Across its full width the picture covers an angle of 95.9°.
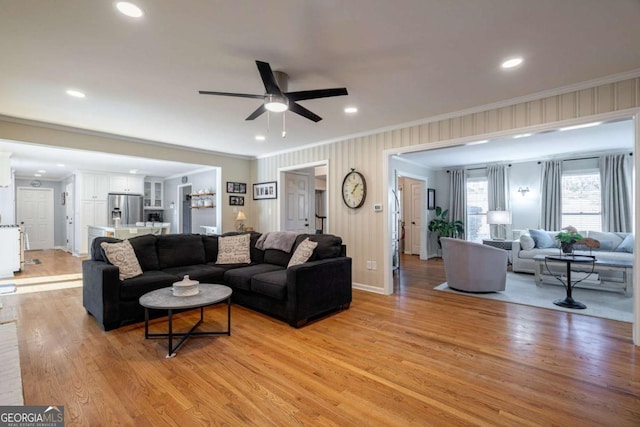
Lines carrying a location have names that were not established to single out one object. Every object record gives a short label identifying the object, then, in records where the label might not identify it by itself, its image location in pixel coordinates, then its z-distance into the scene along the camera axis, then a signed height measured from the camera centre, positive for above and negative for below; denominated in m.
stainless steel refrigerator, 8.87 +0.19
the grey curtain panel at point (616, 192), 5.79 +0.42
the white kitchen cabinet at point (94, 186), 8.38 +0.85
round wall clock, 4.78 +0.41
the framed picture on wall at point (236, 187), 6.57 +0.62
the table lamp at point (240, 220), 6.30 -0.14
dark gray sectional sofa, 3.16 -0.78
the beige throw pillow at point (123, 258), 3.37 -0.52
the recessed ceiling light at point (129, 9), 1.83 +1.33
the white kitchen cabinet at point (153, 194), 10.08 +0.70
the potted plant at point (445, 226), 7.81 -0.34
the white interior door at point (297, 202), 6.51 +0.27
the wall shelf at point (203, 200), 7.82 +0.38
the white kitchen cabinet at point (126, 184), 8.99 +0.97
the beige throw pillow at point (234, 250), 4.45 -0.56
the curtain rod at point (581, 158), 6.19 +1.20
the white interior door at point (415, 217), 8.55 -0.11
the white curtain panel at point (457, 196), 7.94 +0.48
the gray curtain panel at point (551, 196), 6.54 +0.40
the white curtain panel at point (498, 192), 7.29 +0.55
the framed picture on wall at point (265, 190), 6.36 +0.54
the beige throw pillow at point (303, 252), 3.71 -0.51
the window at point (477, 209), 7.76 +0.12
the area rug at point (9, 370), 1.28 -0.76
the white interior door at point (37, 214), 9.26 +0.01
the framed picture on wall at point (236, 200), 6.60 +0.31
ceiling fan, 2.33 +1.04
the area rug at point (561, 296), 3.59 -1.23
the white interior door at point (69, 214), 8.90 +0.01
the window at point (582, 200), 6.21 +0.30
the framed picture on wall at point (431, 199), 8.24 +0.43
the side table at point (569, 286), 3.81 -0.99
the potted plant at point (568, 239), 4.09 -0.37
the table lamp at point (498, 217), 6.60 -0.09
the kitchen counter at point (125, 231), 5.88 -0.36
